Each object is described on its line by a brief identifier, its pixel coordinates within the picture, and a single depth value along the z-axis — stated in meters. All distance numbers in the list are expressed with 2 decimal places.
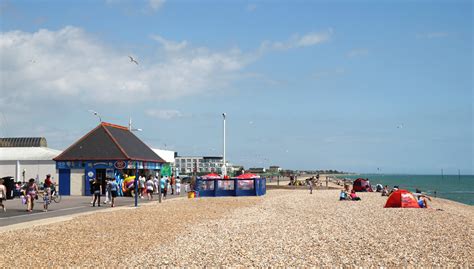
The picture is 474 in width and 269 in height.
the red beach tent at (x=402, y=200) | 24.20
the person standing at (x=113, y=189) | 24.80
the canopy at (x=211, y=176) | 32.56
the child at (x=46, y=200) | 22.25
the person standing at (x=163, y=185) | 31.82
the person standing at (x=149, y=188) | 30.84
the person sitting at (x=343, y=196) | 30.94
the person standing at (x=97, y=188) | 25.12
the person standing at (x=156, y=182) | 35.82
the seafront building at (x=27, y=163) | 51.75
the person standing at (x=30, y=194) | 21.80
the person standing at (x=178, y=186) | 37.59
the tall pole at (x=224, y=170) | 38.35
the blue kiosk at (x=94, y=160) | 35.19
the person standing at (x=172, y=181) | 40.76
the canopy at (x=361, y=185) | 45.45
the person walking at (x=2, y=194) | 21.38
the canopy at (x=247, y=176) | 33.53
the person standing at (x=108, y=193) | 25.91
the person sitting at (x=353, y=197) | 30.79
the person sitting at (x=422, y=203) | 24.67
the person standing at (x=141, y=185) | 32.56
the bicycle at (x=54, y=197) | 27.62
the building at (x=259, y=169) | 174.20
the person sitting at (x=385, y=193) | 36.90
